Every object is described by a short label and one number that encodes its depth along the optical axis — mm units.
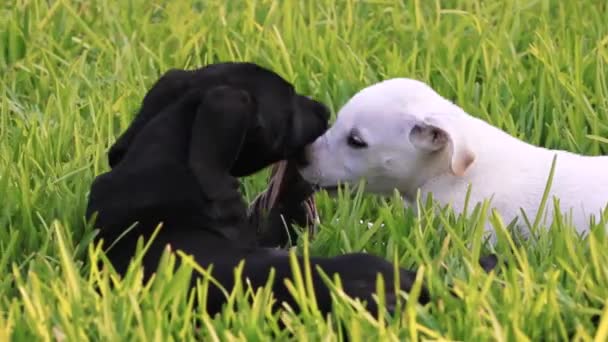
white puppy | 8992
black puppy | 7686
